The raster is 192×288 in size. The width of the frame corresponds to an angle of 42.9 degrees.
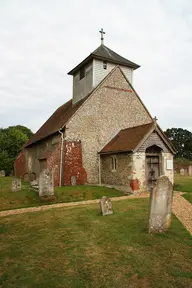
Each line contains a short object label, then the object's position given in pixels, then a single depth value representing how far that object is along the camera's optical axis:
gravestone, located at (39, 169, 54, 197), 14.73
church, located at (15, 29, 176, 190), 18.45
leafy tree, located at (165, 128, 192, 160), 78.07
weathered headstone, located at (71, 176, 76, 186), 19.81
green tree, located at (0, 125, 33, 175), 39.22
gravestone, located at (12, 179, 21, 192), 16.08
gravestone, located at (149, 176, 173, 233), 7.77
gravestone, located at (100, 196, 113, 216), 10.21
